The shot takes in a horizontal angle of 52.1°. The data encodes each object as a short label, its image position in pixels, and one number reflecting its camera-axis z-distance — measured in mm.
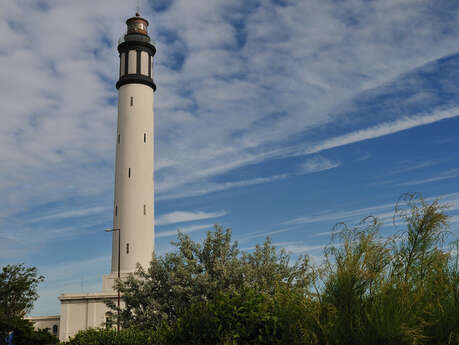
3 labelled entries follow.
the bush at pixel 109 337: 16859
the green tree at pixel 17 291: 47369
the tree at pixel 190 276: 24781
